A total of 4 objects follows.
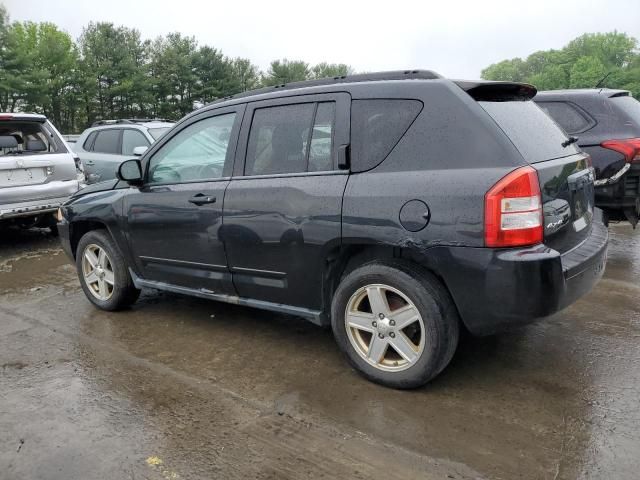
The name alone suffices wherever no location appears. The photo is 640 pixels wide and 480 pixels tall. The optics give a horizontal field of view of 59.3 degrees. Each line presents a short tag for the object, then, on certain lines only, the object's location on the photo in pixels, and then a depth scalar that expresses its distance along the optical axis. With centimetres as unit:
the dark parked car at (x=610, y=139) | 553
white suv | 701
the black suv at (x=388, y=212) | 285
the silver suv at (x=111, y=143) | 938
